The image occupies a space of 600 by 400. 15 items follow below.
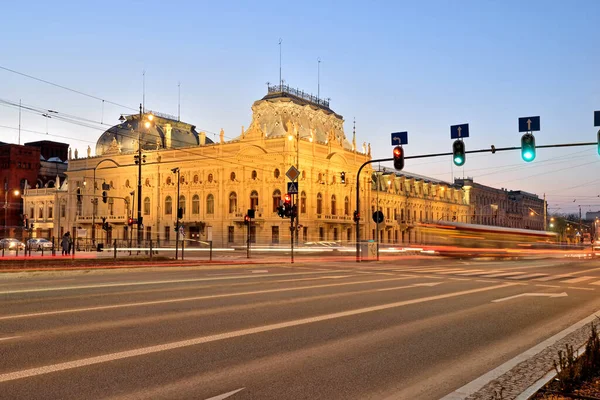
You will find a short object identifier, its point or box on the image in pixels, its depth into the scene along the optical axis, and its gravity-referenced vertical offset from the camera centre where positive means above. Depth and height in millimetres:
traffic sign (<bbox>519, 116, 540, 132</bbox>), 24516 +4766
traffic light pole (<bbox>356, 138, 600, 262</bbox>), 24672 +4107
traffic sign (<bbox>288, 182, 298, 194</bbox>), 34938 +2950
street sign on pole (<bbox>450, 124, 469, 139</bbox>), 26067 +4791
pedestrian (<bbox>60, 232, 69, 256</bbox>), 36156 -560
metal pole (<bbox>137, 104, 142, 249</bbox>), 35022 +1209
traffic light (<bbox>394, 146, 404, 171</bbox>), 28469 +3906
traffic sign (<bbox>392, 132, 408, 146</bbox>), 29638 +5079
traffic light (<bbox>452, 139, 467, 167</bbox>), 25934 +3872
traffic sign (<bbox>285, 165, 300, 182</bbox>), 34616 +3723
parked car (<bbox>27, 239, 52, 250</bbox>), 33012 -672
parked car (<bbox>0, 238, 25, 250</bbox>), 37156 -540
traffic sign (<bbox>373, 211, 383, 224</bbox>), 37031 +1187
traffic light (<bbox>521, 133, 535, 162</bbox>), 24250 +3816
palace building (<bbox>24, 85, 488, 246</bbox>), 68688 +7439
